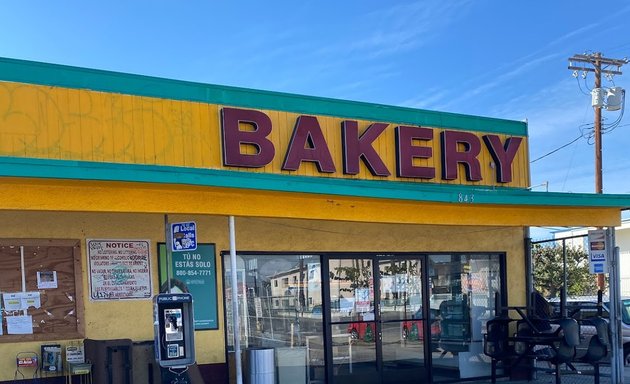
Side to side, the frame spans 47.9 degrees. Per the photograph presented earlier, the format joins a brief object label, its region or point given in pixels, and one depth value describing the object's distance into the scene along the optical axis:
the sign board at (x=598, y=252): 11.59
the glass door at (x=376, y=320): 11.23
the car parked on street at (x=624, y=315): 15.96
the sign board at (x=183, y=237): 8.04
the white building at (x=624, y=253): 32.83
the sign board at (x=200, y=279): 9.87
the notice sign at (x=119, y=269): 9.22
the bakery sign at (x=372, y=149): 9.95
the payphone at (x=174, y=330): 8.01
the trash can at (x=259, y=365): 10.10
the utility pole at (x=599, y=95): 26.06
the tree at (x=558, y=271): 30.22
